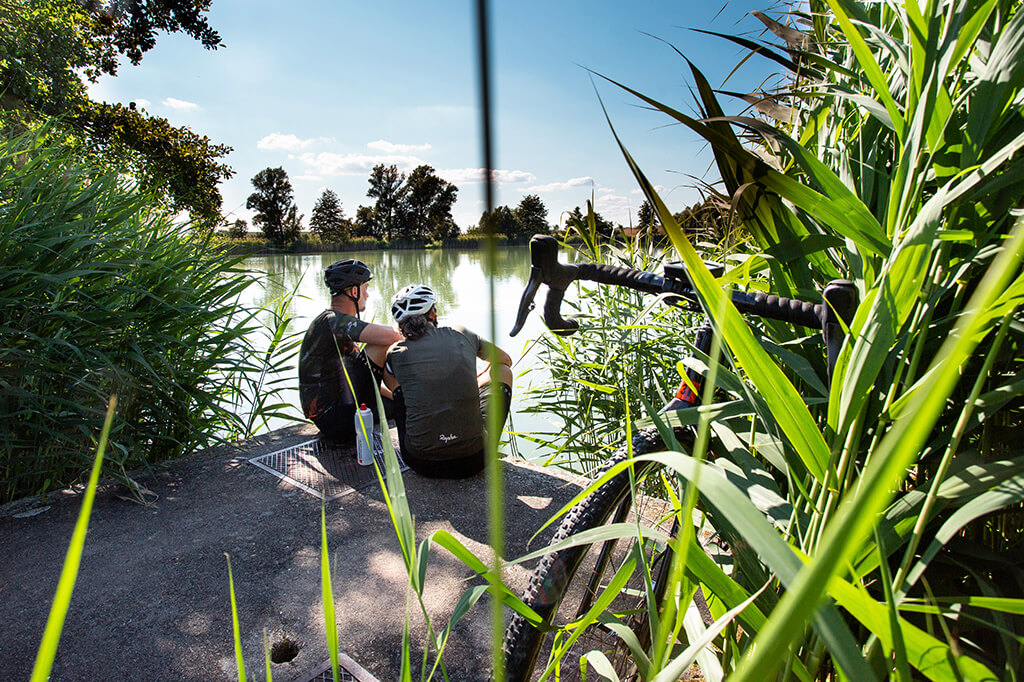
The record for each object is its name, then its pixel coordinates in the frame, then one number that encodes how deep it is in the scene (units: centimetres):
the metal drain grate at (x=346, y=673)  195
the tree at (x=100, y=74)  657
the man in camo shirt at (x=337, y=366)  416
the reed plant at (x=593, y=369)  303
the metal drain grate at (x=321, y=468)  348
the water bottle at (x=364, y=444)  379
